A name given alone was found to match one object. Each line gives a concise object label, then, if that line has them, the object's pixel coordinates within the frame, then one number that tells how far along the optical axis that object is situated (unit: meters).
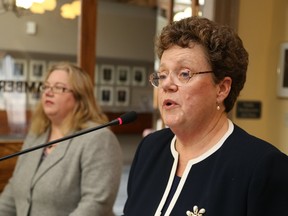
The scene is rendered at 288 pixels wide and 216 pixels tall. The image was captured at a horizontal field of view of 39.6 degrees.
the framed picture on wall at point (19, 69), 3.13
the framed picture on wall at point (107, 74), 5.59
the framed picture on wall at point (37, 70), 3.24
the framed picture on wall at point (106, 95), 5.67
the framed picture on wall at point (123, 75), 5.82
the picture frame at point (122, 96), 5.84
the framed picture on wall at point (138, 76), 5.94
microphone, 1.16
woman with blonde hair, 1.74
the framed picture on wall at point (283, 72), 2.21
